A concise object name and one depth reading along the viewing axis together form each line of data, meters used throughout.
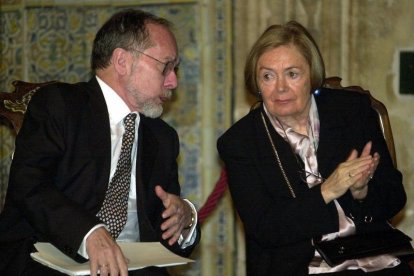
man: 6.56
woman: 7.32
